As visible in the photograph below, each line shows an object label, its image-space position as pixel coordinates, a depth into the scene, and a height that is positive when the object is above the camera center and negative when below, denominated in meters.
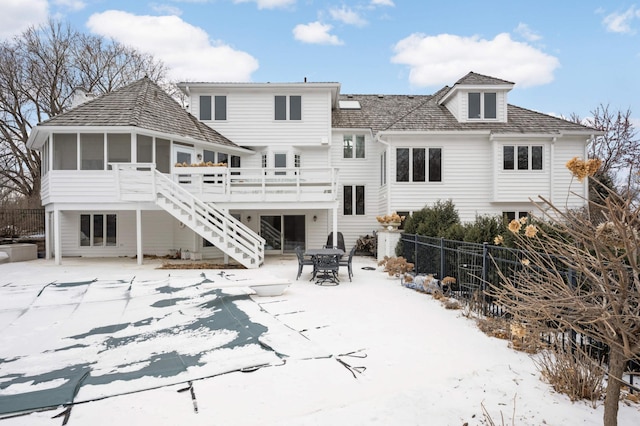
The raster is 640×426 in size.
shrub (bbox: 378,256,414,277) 11.05 -1.80
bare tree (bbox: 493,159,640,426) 2.43 -0.64
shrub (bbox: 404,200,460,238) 12.28 -0.50
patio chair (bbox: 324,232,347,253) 15.01 -1.46
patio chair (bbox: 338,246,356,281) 10.99 -1.69
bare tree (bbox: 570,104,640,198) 24.30 +4.24
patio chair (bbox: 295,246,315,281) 10.92 -1.60
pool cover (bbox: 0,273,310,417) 4.48 -2.13
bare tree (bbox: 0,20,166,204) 24.02 +8.56
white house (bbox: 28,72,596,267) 14.33 +2.20
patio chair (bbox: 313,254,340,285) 10.60 -1.73
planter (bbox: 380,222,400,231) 13.98 -0.70
